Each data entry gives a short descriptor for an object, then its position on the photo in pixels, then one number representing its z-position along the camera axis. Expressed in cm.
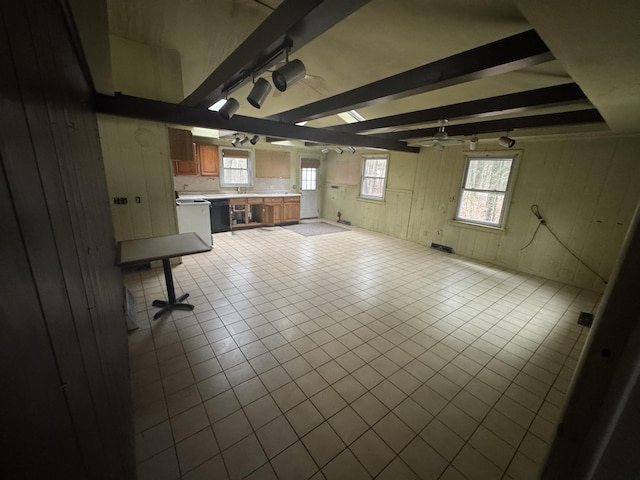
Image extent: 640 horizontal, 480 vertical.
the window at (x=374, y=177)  669
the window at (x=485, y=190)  463
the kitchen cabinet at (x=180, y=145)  408
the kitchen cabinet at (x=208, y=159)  600
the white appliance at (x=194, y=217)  464
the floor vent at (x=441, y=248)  547
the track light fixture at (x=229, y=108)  248
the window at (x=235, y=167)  655
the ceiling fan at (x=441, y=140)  315
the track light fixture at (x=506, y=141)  384
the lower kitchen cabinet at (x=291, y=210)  718
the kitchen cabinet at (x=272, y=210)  686
